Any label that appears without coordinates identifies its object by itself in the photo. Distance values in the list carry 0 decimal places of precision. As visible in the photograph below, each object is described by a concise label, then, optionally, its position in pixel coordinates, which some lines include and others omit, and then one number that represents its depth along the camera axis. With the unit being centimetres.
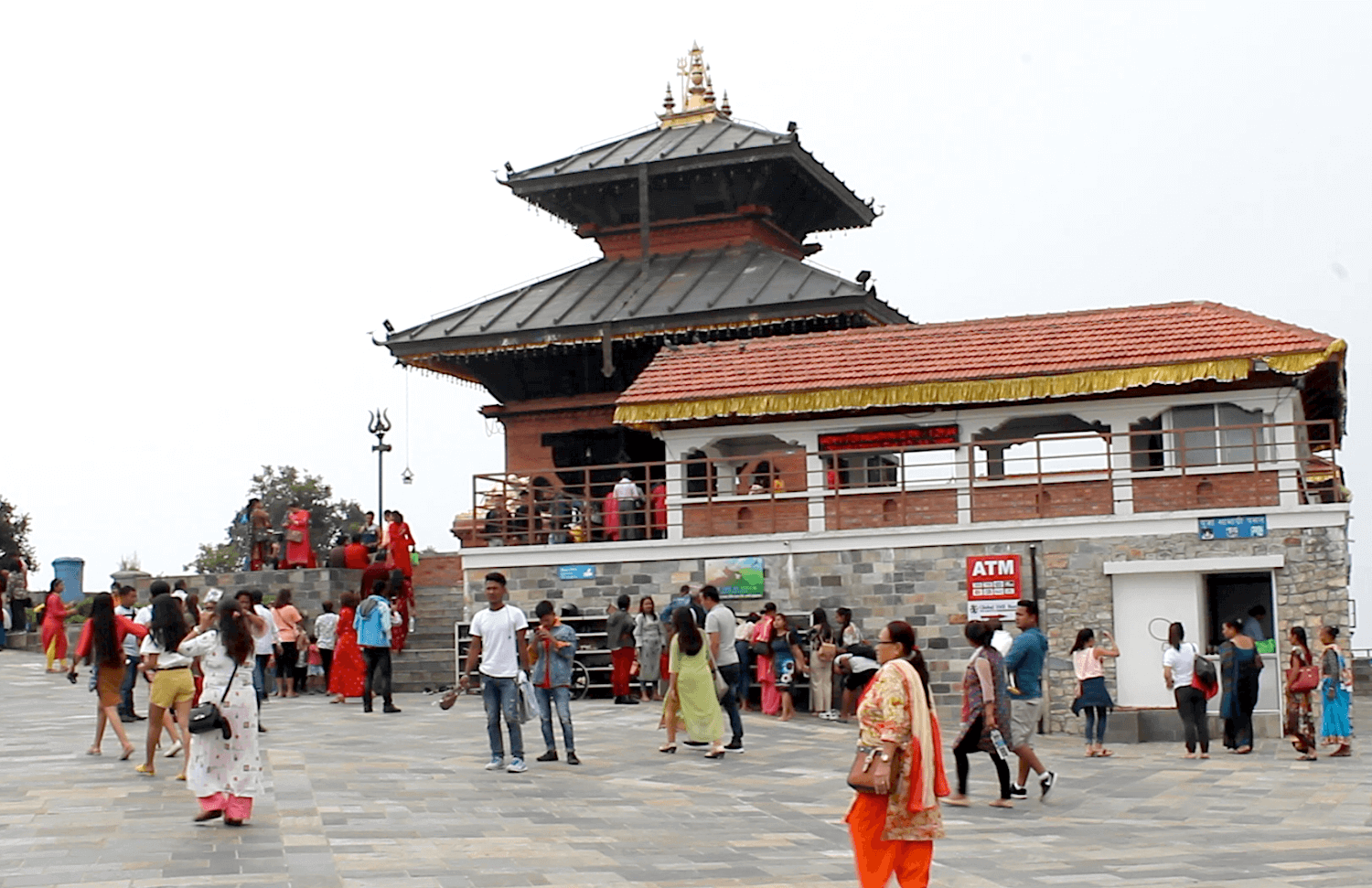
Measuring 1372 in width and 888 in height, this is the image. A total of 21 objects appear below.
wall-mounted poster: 2220
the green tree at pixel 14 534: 4491
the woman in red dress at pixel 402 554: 2295
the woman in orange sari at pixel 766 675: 1973
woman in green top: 1519
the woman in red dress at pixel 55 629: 2405
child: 2167
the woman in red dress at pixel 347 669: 2014
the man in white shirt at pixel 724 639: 1608
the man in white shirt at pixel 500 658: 1388
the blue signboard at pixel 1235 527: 2014
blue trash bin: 3209
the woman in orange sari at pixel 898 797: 816
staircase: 2333
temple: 2045
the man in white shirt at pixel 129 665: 1591
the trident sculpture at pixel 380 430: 3353
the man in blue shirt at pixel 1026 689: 1339
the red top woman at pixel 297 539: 2584
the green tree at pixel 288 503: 5359
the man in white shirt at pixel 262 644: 1720
